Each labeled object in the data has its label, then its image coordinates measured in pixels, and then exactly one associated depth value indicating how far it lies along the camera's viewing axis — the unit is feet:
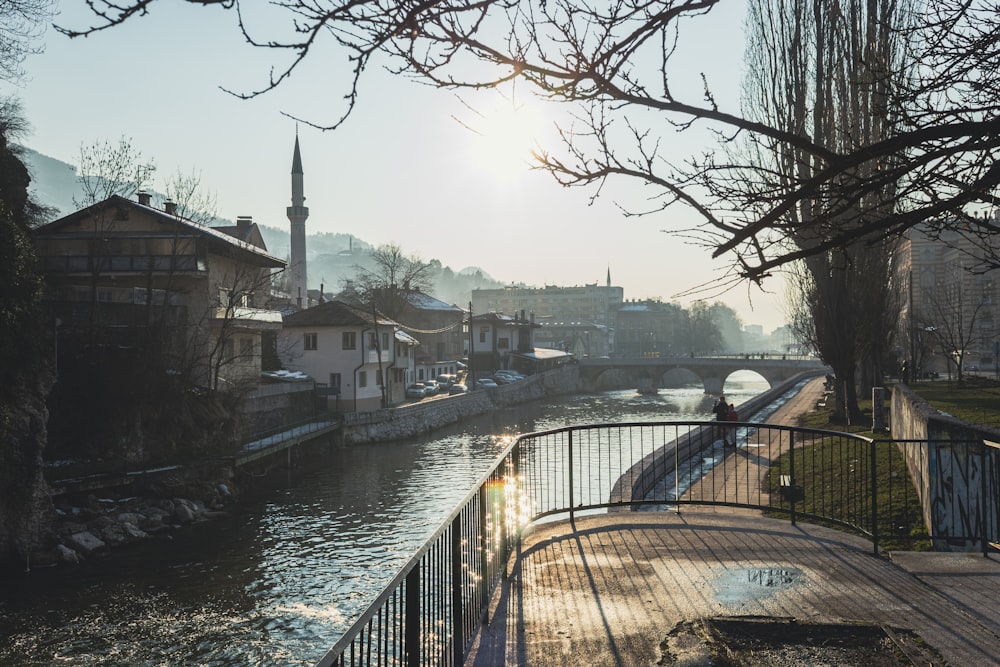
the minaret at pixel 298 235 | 255.29
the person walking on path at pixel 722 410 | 80.89
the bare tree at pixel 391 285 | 222.89
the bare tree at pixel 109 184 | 113.29
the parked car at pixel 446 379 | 219.06
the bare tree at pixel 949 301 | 169.86
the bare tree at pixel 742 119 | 12.72
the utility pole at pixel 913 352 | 131.44
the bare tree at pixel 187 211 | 121.08
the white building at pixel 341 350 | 152.97
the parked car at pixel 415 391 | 184.44
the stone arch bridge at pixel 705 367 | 257.75
